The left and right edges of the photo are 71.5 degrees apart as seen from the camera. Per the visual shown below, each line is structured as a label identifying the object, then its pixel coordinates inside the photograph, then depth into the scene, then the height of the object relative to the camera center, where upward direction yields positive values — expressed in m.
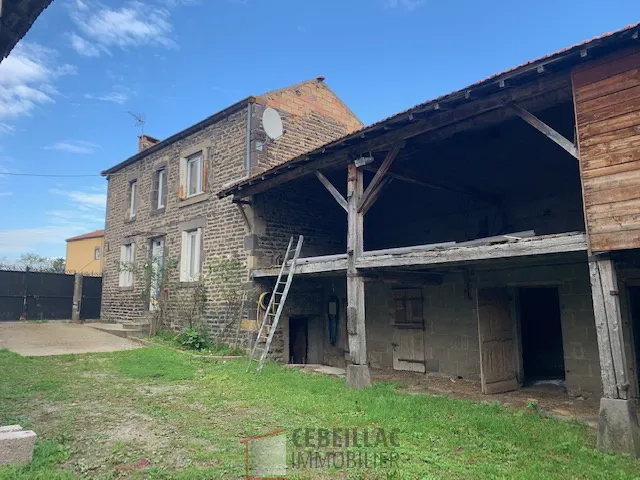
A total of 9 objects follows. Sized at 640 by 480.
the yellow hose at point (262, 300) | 10.09 +0.08
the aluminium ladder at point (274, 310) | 8.53 -0.13
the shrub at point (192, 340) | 10.87 -0.86
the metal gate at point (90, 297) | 16.95 +0.33
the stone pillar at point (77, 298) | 16.62 +0.29
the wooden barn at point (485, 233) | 4.71 +1.28
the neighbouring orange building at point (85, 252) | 28.12 +3.48
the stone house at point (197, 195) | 11.30 +3.35
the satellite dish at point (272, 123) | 11.42 +4.67
